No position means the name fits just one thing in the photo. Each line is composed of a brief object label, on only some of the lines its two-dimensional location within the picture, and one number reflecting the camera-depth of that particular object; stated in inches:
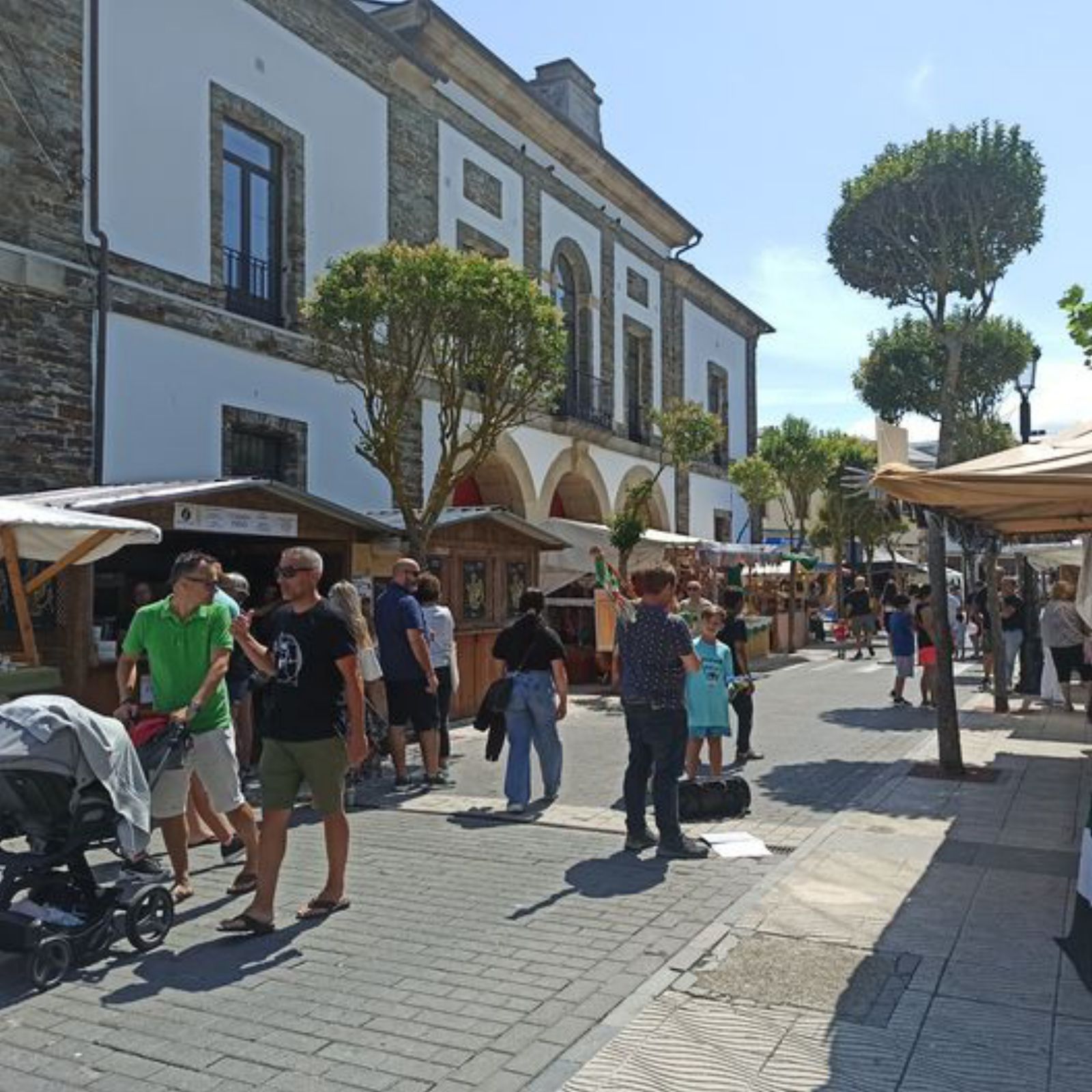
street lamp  652.1
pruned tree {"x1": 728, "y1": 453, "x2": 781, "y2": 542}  1077.1
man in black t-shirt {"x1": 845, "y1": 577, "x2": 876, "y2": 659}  959.0
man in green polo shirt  227.0
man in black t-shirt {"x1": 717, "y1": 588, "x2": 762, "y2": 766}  402.9
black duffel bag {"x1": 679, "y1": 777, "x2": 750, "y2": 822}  307.6
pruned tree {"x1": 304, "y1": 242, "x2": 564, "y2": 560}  452.1
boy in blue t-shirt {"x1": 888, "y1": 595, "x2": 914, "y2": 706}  565.0
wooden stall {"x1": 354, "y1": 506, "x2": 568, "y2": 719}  505.4
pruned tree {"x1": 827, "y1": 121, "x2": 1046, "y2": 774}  625.9
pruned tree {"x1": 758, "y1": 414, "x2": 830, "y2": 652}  1167.0
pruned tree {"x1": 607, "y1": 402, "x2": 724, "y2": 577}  722.8
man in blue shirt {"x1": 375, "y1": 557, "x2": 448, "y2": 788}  354.3
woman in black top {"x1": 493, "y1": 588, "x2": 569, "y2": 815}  325.7
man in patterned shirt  265.9
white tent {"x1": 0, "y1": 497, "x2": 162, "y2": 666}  320.2
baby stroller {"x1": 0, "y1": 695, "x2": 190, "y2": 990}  182.7
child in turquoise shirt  337.4
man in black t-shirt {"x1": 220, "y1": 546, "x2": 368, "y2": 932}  210.8
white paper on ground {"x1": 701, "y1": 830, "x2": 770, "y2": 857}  269.9
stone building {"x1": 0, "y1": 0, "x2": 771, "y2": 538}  448.1
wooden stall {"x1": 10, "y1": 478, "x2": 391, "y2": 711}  359.6
